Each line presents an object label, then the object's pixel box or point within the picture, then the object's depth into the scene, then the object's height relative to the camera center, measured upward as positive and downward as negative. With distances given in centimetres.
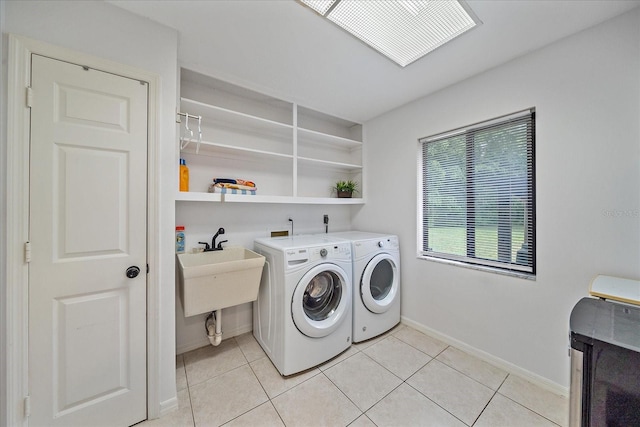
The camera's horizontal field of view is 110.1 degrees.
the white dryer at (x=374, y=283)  208 -71
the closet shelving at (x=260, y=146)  203 +75
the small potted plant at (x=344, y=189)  287 +31
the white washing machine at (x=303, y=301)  169 -75
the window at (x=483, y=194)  173 +18
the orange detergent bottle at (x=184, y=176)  181 +30
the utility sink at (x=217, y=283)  156 -53
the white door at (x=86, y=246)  111 -18
